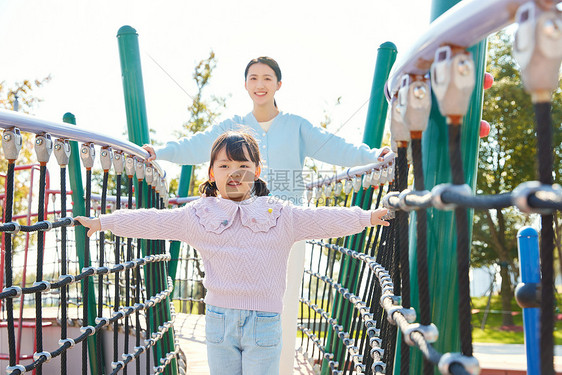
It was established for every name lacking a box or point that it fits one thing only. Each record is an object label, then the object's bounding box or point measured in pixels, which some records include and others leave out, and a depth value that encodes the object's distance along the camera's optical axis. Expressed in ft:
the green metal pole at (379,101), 11.97
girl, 6.18
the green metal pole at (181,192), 14.61
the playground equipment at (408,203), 2.06
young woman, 9.27
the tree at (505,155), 42.86
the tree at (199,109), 37.45
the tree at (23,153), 35.17
